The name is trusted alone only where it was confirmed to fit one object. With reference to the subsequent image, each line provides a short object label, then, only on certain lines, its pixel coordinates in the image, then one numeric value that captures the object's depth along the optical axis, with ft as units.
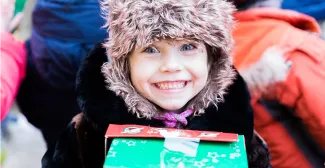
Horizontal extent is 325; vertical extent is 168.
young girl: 3.82
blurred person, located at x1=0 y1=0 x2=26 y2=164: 4.23
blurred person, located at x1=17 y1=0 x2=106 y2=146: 4.43
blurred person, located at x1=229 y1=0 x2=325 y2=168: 4.21
